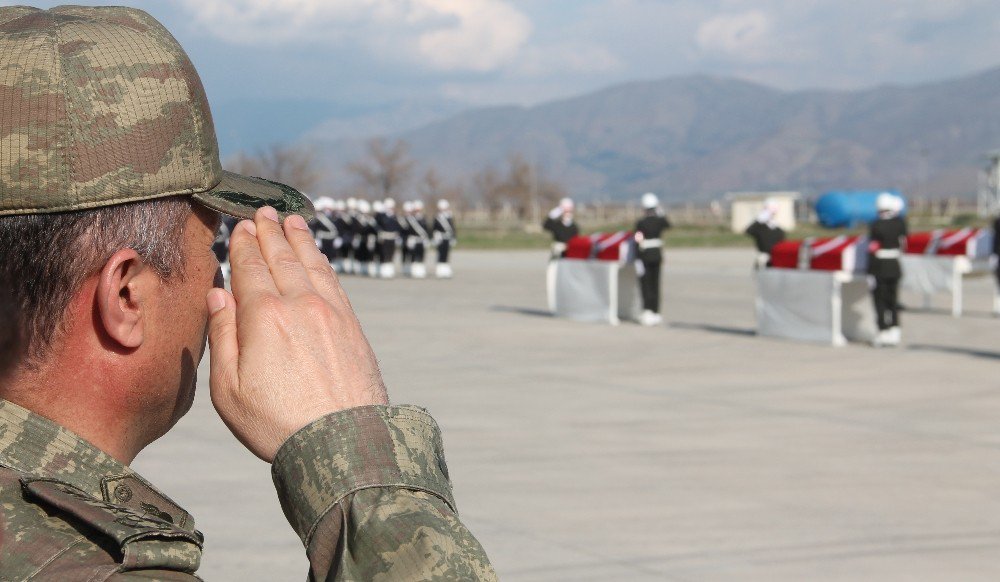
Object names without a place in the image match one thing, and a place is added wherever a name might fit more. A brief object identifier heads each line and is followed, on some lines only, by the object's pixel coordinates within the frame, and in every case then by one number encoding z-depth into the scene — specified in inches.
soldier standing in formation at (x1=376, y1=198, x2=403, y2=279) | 1235.9
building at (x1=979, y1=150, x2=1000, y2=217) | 2834.6
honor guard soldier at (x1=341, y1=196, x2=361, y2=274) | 1325.4
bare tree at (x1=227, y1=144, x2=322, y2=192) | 3491.6
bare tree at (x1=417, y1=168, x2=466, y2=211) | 4188.0
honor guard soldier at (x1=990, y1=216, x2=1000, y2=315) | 680.5
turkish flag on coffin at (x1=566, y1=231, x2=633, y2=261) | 724.7
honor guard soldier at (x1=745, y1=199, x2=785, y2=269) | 689.0
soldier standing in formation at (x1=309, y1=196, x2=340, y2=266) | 1347.2
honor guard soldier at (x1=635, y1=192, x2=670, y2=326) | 693.9
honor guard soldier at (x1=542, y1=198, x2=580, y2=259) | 812.6
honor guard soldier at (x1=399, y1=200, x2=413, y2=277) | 1219.2
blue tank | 2610.7
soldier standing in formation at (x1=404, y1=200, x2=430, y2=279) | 1219.2
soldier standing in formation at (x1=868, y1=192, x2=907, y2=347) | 584.4
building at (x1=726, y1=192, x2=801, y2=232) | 2492.6
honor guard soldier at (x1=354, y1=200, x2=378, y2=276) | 1284.4
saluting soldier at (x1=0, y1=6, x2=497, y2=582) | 48.2
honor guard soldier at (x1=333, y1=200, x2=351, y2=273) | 1363.2
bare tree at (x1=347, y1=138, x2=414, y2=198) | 4072.3
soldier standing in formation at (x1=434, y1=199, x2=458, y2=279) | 1180.5
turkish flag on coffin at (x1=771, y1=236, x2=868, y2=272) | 605.6
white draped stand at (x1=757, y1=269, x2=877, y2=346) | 601.0
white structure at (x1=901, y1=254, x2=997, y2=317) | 770.8
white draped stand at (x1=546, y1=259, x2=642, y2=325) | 720.3
